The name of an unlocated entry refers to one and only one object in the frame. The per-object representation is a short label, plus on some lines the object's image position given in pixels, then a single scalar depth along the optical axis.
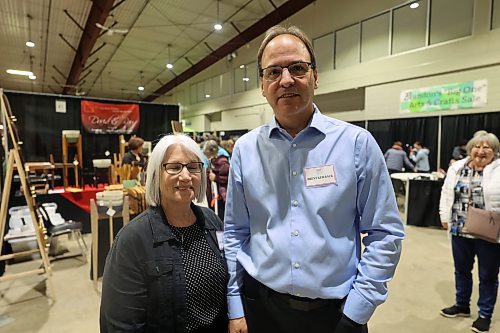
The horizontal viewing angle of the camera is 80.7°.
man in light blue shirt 0.90
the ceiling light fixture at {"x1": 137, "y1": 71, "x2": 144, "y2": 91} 17.21
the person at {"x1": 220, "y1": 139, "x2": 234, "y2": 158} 6.13
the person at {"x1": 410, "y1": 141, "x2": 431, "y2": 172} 6.57
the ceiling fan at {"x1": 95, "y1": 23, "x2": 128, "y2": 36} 6.97
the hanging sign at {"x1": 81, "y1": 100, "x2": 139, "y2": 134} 5.89
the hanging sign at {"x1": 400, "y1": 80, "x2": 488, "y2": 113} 5.84
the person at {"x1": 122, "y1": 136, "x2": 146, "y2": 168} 4.35
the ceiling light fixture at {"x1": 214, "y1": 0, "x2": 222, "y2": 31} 8.19
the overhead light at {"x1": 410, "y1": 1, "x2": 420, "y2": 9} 6.53
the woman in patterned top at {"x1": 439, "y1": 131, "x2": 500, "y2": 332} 2.22
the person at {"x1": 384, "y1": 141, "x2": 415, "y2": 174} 6.68
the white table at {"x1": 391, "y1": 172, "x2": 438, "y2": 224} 5.30
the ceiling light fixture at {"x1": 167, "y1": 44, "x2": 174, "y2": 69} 12.18
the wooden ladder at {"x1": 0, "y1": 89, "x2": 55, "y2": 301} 2.60
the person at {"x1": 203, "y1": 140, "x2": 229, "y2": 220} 4.20
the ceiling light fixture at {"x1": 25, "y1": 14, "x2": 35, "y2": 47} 9.07
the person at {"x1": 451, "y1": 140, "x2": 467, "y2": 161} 5.89
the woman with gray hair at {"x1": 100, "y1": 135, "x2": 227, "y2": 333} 1.06
